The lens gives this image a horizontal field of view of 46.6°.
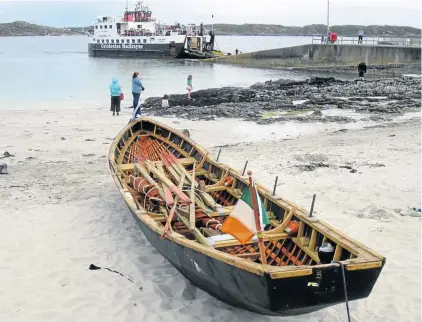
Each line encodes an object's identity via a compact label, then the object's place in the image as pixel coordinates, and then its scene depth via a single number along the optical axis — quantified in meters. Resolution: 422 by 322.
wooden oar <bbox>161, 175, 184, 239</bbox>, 6.10
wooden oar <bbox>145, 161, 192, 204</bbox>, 7.44
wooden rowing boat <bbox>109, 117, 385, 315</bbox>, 4.75
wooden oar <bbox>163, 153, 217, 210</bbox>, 7.95
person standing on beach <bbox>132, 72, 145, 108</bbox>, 19.07
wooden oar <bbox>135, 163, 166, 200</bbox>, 8.23
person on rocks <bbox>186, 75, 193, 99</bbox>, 26.12
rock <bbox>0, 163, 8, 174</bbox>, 12.06
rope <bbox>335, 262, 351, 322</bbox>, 4.70
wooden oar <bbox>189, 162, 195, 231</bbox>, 6.76
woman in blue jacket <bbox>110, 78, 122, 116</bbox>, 20.71
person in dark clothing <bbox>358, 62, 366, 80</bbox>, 38.88
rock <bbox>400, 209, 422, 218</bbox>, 8.85
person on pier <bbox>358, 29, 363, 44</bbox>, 53.00
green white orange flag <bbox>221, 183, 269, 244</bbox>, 4.94
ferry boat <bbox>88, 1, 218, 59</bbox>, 72.62
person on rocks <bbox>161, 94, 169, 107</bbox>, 23.91
